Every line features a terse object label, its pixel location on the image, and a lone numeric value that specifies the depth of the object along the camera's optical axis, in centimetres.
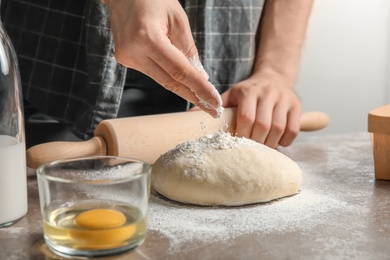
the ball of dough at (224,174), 97
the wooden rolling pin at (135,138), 111
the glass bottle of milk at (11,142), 87
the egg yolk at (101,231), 76
